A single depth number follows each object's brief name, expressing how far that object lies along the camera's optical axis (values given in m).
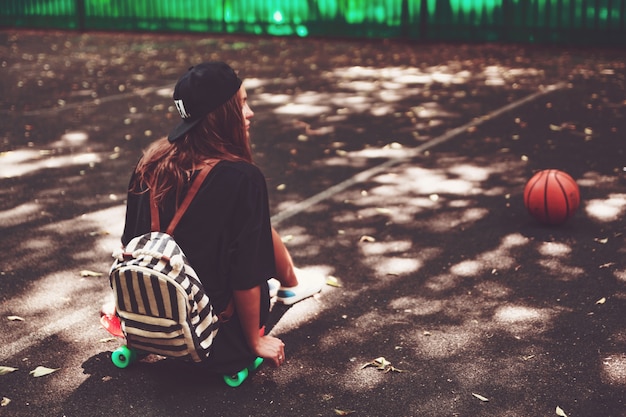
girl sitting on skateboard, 3.65
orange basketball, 5.95
